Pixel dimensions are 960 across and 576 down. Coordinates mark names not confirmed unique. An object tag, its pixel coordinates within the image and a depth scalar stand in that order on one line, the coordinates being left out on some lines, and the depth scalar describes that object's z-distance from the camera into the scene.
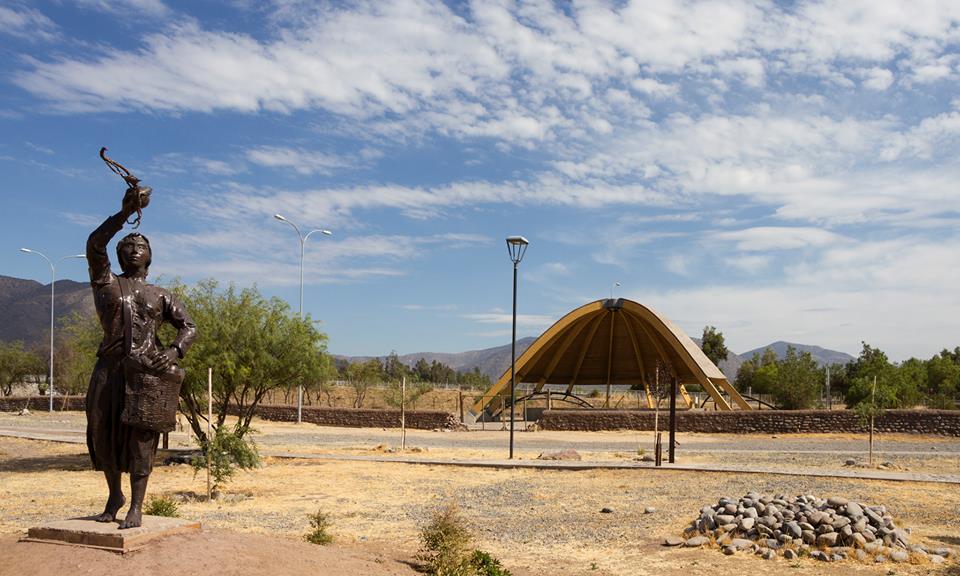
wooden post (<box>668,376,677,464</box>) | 20.73
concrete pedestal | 7.10
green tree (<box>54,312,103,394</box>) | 19.72
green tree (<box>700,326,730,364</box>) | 85.38
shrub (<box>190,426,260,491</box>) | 15.51
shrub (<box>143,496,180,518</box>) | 9.97
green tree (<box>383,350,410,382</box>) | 87.34
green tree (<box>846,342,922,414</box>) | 39.27
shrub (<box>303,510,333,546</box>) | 10.19
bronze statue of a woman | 7.54
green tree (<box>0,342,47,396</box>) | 61.75
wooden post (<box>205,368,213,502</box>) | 14.94
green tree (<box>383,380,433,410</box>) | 46.44
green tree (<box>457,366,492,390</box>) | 78.30
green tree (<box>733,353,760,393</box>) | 79.97
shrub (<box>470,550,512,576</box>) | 8.75
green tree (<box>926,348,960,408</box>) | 55.84
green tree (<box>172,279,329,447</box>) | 19.50
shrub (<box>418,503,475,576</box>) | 8.80
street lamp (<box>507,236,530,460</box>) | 24.75
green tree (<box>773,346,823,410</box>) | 48.97
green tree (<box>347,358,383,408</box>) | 57.92
